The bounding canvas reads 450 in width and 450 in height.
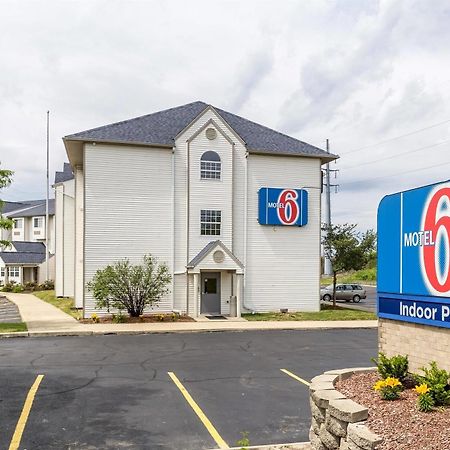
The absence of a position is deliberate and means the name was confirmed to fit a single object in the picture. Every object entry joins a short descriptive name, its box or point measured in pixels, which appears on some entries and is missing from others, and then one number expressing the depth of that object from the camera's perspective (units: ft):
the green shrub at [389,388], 22.04
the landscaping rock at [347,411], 19.41
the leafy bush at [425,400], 20.11
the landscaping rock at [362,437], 17.57
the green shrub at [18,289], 159.84
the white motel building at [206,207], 84.94
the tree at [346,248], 109.50
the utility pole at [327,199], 183.21
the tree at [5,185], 68.69
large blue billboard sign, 23.07
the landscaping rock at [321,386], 23.18
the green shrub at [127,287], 78.79
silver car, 134.92
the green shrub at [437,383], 20.54
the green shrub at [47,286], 161.11
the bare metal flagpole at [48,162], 164.66
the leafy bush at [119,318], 78.07
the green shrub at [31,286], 161.89
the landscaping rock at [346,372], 26.32
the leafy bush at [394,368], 24.43
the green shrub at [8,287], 163.73
